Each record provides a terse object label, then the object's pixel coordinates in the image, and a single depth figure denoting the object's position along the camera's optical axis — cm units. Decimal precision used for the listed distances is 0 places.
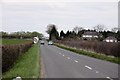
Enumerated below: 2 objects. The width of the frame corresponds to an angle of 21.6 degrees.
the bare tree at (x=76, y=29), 19140
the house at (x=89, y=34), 18771
